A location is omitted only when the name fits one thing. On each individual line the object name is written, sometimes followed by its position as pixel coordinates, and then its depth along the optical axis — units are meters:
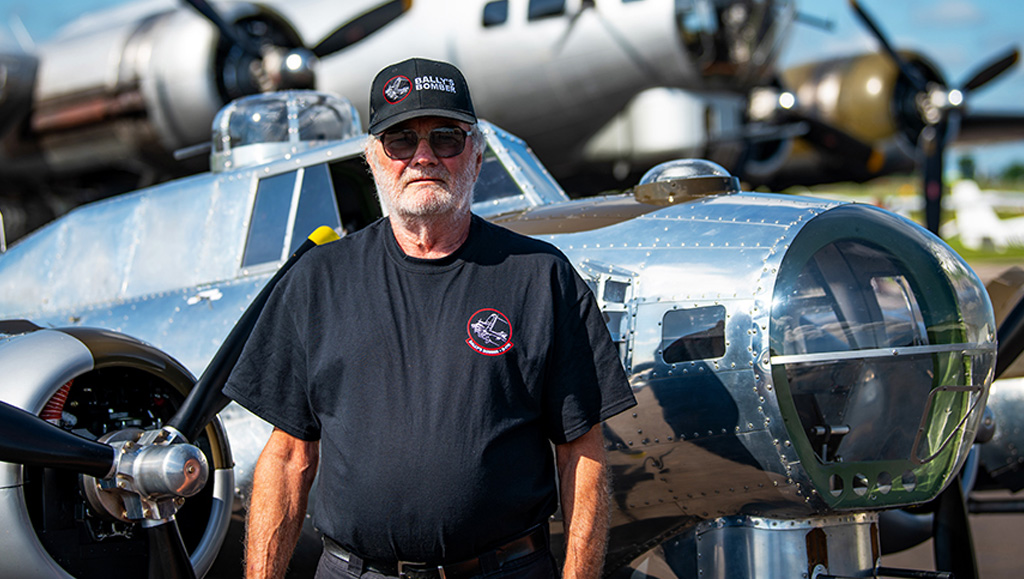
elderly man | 2.61
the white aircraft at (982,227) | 39.50
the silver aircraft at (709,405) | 3.54
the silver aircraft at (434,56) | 13.46
